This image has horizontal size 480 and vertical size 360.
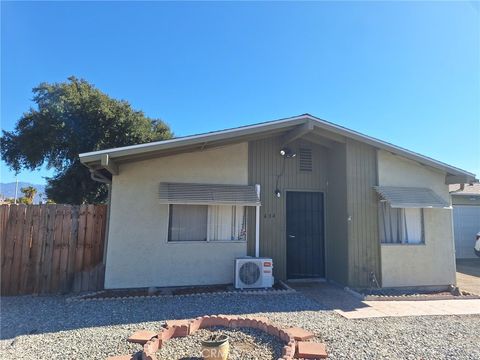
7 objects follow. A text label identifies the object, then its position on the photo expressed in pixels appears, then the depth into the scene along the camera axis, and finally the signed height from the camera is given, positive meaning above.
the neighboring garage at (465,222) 14.56 +0.30
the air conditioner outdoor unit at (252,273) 7.68 -1.21
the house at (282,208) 7.64 +0.45
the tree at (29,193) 24.14 +2.23
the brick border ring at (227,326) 3.92 -1.60
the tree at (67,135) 15.02 +4.20
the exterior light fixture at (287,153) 8.95 +2.07
